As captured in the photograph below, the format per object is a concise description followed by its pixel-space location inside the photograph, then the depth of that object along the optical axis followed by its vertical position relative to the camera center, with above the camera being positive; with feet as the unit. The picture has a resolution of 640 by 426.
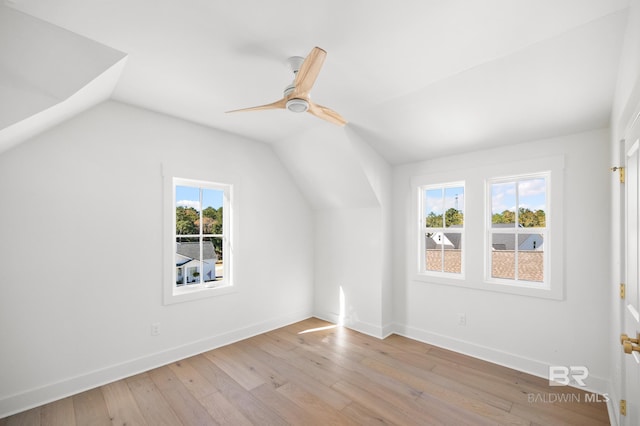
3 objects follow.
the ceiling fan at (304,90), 5.44 +2.83
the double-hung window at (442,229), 11.16 -0.60
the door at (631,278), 4.36 -1.12
